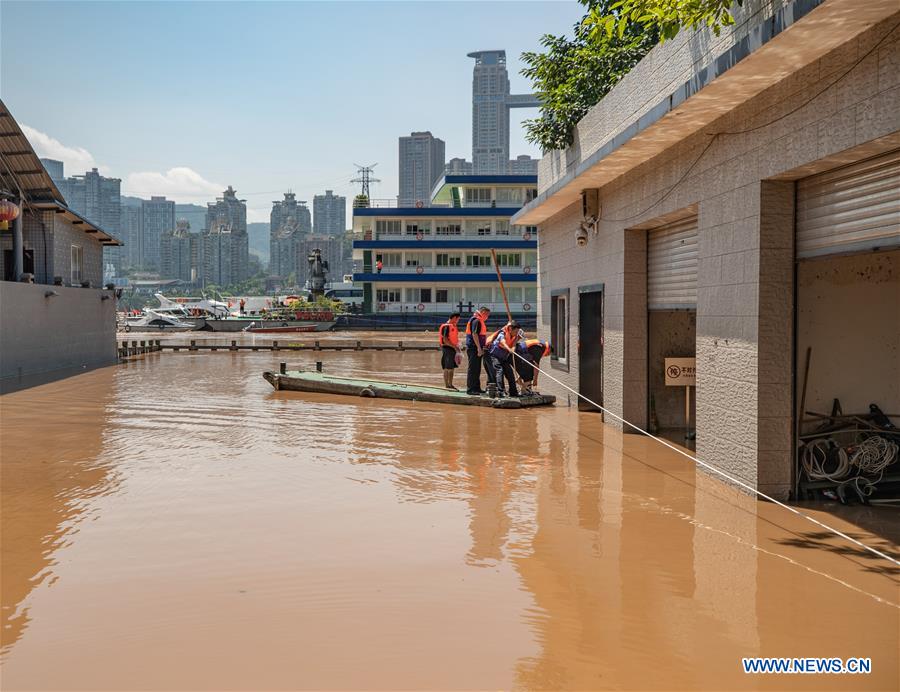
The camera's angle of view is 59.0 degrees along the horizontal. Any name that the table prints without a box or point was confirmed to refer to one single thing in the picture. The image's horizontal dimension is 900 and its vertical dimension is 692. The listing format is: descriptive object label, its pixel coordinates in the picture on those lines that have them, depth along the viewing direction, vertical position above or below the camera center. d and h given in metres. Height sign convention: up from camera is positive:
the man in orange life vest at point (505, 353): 14.80 -0.56
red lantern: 22.53 +3.15
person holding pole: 15.35 -0.44
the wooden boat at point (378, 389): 15.06 -1.39
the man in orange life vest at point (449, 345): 16.38 -0.45
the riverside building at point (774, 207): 6.25 +1.19
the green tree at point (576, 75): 15.49 +5.00
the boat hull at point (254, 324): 53.78 -0.14
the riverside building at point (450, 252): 58.19 +5.36
